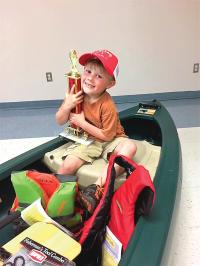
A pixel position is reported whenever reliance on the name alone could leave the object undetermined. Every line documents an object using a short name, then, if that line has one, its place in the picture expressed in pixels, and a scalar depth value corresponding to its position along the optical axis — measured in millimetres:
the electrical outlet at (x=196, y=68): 2693
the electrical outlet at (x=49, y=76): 2643
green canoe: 753
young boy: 1222
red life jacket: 848
